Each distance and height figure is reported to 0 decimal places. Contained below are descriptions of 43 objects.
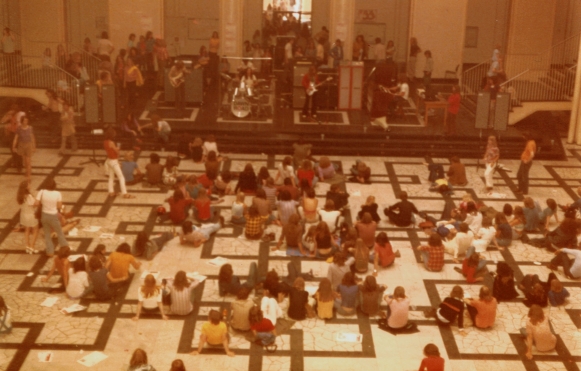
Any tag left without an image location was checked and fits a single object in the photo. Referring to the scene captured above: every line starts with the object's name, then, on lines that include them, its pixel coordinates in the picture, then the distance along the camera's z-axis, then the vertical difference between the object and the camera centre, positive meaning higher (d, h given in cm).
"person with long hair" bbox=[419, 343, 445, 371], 1241 -499
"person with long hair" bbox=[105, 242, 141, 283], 1565 -470
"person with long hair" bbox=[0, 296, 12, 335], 1402 -521
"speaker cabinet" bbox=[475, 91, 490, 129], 2284 -271
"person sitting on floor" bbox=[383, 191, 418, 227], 1858 -443
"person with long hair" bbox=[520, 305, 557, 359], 1387 -510
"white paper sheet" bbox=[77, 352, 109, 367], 1347 -555
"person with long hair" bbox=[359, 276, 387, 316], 1488 -495
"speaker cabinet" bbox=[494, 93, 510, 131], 2336 -283
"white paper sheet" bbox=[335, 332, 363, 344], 1428 -541
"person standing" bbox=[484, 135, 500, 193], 2033 -353
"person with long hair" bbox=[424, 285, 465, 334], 1449 -499
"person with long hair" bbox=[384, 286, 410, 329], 1444 -499
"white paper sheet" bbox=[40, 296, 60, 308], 1511 -527
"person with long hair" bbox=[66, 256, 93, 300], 1520 -492
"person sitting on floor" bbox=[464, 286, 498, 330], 1451 -498
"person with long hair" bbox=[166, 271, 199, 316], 1466 -495
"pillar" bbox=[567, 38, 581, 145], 2503 -307
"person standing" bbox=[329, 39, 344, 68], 2925 -171
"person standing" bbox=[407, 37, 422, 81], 2991 -189
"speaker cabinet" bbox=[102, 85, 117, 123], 2284 -282
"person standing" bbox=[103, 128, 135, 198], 1923 -374
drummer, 2500 -235
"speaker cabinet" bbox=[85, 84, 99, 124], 2252 -283
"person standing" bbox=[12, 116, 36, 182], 2030 -345
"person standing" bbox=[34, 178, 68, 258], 1625 -394
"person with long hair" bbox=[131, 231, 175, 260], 1664 -476
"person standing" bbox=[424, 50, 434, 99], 2789 -223
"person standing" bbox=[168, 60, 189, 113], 2564 -244
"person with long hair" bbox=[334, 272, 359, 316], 1494 -495
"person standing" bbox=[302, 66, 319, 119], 2475 -247
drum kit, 2495 -292
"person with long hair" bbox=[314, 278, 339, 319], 1472 -496
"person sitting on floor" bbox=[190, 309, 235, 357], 1361 -514
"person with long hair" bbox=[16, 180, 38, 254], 1642 -421
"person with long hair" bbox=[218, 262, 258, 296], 1520 -489
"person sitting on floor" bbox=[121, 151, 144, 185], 2066 -412
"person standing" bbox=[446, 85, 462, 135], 2362 -274
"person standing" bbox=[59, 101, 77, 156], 2222 -343
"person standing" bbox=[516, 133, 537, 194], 2025 -372
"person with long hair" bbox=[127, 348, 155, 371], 1188 -489
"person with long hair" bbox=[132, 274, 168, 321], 1454 -493
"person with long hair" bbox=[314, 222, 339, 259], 1688 -462
